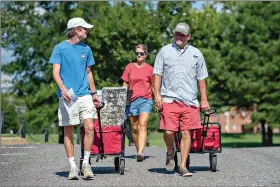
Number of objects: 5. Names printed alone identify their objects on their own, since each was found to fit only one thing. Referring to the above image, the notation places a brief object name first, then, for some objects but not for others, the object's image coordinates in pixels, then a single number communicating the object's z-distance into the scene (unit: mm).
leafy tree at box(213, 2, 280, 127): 46750
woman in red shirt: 13867
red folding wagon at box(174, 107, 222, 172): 11281
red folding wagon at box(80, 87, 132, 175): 10922
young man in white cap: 10055
